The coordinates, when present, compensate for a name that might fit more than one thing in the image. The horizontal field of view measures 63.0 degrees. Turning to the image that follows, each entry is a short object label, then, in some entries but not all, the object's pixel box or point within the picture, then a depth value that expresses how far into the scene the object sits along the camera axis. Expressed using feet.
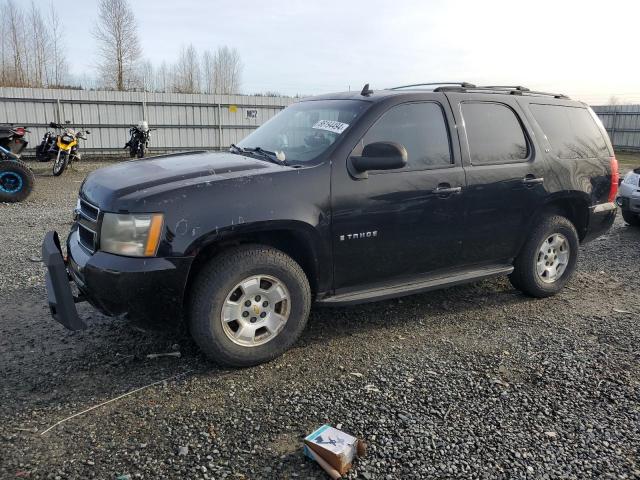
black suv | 10.53
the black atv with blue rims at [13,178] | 30.91
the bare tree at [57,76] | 111.04
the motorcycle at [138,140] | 53.62
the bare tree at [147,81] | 103.82
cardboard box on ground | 8.14
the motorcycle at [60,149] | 42.27
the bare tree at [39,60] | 108.27
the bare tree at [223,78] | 139.13
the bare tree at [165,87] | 124.71
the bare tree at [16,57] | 106.42
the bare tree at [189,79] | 134.92
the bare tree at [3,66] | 103.47
